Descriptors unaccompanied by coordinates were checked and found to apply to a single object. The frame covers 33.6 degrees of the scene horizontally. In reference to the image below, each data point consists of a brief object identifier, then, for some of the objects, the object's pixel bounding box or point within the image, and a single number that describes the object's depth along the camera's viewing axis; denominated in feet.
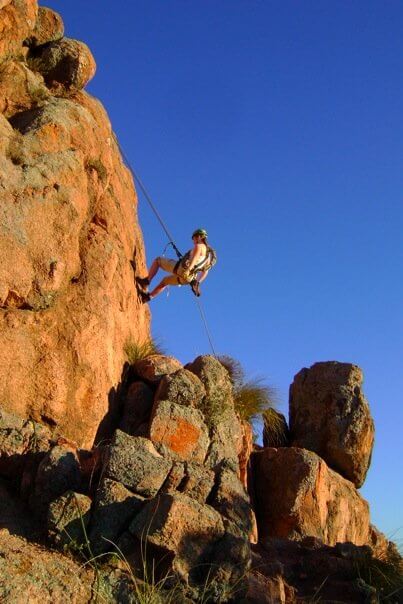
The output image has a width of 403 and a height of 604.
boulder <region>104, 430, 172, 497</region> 27.89
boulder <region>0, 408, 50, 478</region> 28.68
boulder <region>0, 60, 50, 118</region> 44.86
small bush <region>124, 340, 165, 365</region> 43.98
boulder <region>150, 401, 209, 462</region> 37.16
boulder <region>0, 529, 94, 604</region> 21.56
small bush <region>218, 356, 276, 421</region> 48.62
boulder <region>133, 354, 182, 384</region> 42.27
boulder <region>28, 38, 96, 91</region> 50.19
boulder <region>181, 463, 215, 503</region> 28.96
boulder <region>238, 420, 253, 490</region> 45.65
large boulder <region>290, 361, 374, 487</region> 53.72
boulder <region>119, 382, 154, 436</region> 39.81
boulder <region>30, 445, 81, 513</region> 27.20
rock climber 49.16
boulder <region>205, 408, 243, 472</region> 39.09
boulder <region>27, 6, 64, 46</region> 51.39
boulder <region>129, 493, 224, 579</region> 25.43
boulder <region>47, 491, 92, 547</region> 25.25
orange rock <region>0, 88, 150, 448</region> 34.94
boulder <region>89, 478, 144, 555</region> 25.55
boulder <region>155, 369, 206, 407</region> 39.40
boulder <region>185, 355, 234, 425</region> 40.73
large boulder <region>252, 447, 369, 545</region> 44.78
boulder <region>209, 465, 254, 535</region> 29.04
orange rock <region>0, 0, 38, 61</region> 46.68
